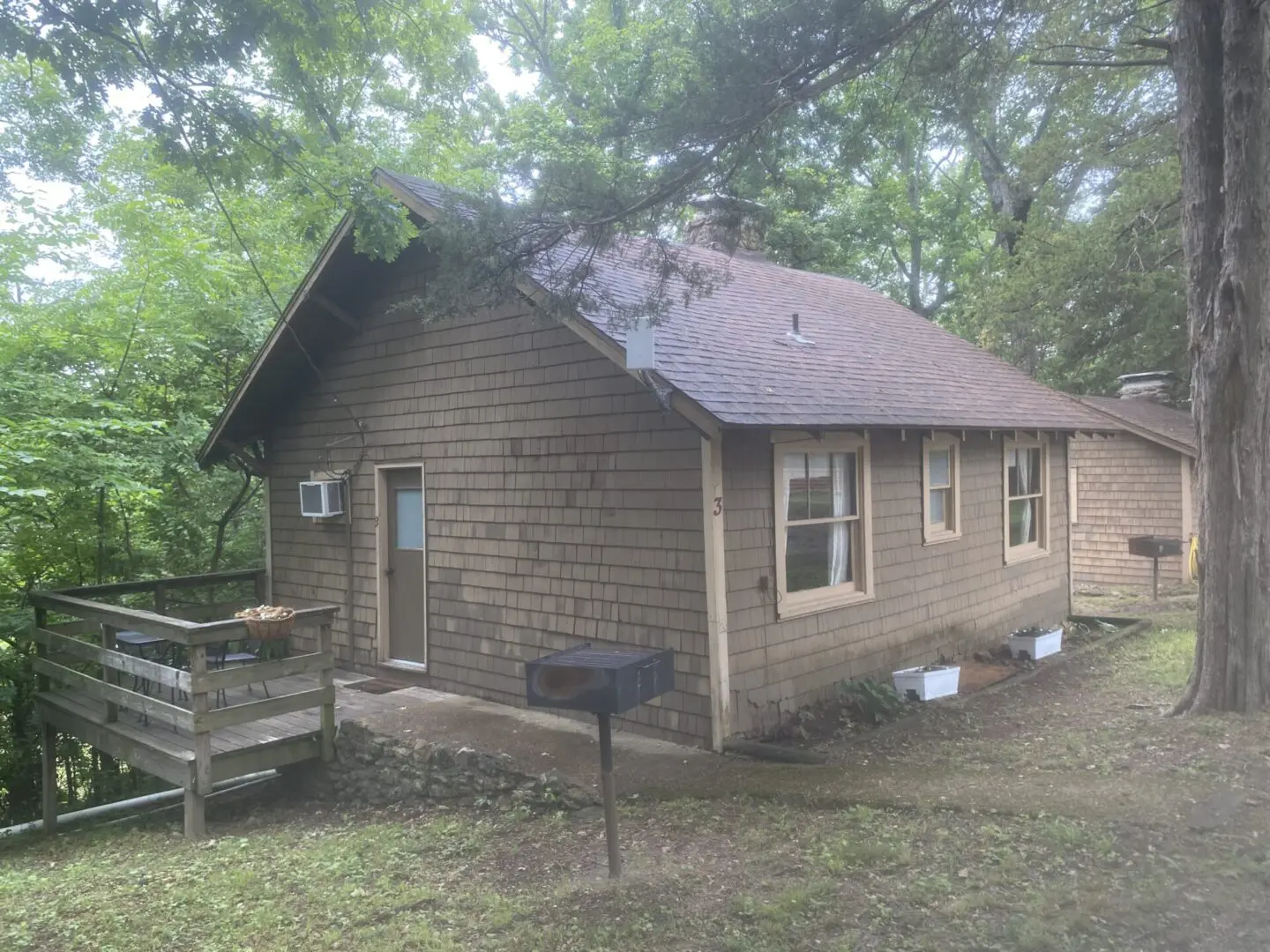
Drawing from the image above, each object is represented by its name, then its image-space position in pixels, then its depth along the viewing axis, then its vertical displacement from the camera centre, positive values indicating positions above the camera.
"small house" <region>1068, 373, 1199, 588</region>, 15.76 -0.36
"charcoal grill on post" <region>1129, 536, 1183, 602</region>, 14.90 -1.31
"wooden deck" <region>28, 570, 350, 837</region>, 6.46 -1.75
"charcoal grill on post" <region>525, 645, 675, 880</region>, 4.18 -0.99
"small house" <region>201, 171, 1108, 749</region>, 6.86 -0.04
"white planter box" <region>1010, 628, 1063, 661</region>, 10.27 -2.00
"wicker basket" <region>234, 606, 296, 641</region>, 6.99 -1.10
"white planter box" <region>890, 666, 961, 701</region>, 8.29 -1.94
